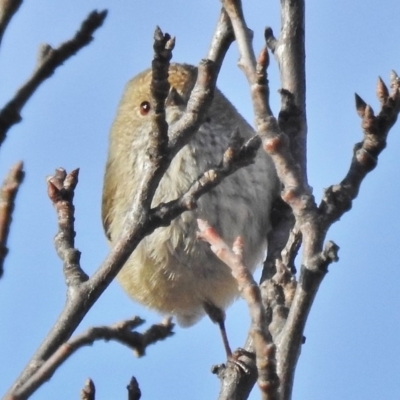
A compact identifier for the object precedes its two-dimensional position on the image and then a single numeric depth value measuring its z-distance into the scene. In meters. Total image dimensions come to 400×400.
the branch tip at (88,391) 5.04
